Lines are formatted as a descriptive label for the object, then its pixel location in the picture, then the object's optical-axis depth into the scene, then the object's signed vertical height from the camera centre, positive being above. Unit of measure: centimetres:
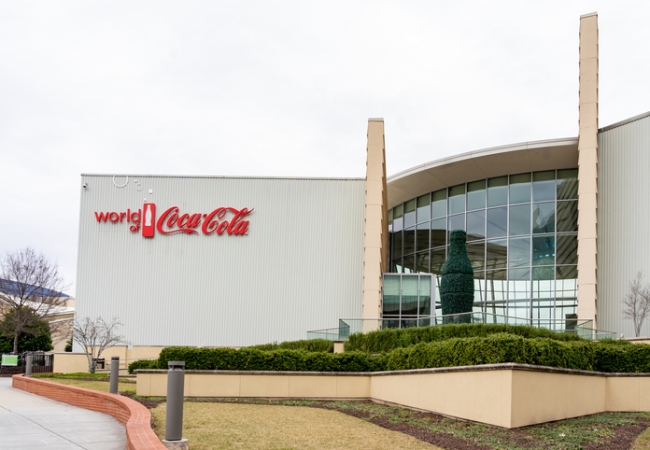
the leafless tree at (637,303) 2803 -43
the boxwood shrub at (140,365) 2626 -320
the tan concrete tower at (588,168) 2980 +526
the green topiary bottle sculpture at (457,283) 2569 +19
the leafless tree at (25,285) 4241 -39
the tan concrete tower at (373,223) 3369 +297
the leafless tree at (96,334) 3506 -268
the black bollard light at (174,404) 839 -142
